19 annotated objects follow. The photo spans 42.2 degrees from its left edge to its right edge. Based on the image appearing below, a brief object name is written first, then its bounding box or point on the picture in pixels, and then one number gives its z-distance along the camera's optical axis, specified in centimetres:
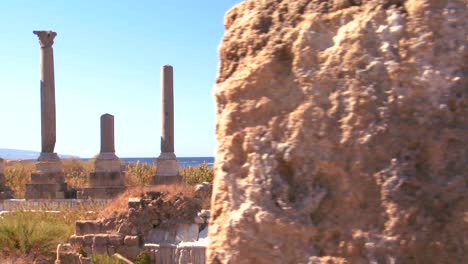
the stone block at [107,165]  1791
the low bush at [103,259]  878
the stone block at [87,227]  1005
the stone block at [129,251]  960
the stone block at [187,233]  995
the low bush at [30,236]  973
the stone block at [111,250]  962
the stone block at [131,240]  966
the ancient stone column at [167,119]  1905
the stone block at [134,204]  1024
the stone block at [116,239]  968
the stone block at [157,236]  989
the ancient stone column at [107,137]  1839
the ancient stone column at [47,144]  1780
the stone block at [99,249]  965
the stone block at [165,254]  928
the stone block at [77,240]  980
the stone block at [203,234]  1008
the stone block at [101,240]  969
